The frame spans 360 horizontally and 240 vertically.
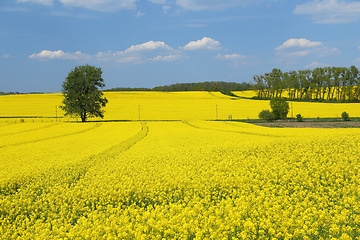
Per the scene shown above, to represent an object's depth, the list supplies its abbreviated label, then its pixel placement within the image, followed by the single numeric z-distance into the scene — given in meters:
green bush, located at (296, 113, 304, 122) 49.20
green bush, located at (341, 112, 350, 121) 49.00
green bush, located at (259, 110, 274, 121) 52.70
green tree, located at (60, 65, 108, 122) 55.69
